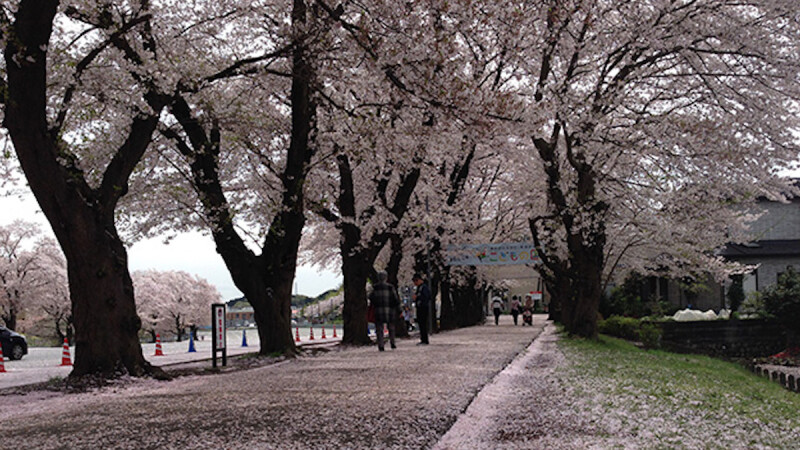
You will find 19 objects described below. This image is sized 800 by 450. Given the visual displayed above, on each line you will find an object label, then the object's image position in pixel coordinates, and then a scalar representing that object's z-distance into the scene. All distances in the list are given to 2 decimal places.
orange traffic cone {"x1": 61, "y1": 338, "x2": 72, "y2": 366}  21.36
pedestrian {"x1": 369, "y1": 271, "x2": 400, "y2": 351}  16.61
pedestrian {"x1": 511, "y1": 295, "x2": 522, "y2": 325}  43.56
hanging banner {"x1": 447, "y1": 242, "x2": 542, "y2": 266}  32.78
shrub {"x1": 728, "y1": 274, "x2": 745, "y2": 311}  41.12
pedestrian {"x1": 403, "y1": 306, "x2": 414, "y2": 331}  43.53
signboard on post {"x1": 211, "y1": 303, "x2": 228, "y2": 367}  13.65
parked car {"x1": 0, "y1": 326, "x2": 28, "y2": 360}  26.25
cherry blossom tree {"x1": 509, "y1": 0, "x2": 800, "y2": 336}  17.48
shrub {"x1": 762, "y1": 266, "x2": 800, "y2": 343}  31.98
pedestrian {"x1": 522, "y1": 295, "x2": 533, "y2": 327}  43.28
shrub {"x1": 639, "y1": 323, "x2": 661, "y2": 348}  27.22
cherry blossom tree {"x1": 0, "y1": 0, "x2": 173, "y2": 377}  10.20
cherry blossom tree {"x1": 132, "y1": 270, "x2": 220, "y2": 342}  84.75
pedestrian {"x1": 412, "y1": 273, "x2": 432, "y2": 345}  18.69
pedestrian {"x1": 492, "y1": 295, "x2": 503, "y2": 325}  43.62
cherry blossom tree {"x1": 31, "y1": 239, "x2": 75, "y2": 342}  63.00
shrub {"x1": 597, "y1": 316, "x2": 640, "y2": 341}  28.57
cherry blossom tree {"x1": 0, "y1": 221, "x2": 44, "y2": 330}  61.66
